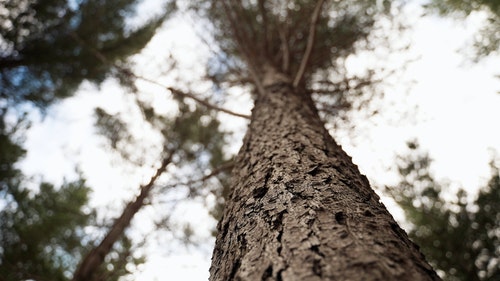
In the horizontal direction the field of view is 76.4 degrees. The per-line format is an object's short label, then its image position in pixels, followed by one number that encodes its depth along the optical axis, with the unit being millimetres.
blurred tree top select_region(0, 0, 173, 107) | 6262
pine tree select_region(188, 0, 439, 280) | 738
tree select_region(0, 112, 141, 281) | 5059
